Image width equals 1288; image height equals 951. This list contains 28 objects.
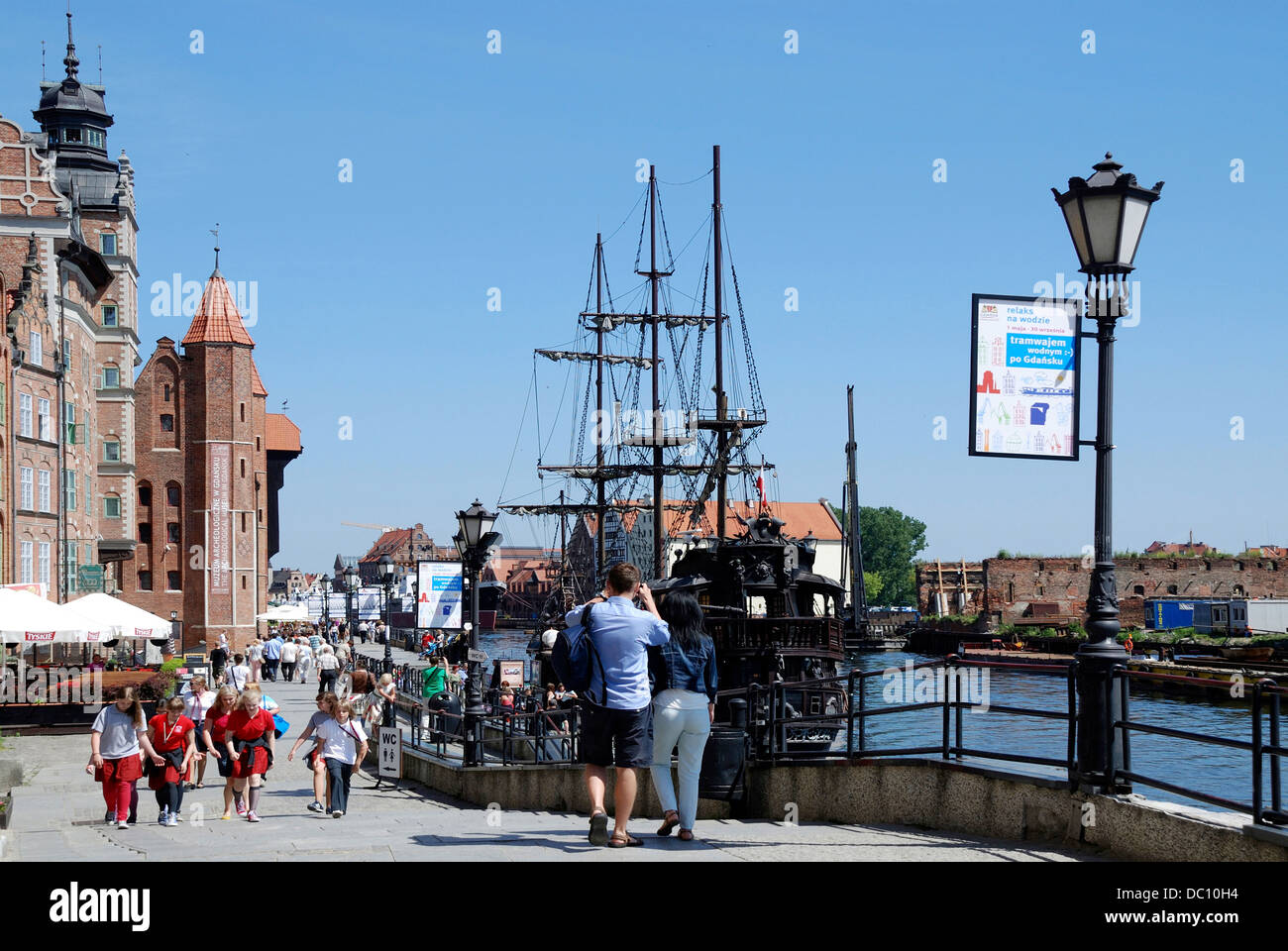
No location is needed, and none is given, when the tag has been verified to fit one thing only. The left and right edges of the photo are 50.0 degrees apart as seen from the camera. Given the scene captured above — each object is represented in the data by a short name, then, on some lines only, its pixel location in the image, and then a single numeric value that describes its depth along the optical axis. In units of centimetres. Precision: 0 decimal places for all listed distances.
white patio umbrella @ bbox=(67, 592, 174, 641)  2784
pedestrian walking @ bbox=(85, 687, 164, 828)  1400
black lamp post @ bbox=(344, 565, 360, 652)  5928
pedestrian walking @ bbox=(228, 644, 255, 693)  2641
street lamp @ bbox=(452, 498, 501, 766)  2008
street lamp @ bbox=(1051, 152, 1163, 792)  837
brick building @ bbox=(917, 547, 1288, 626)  9088
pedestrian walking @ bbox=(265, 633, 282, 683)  4450
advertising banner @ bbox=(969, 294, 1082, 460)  925
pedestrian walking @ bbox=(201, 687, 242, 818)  1399
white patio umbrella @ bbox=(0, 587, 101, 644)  2505
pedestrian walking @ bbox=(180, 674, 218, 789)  1877
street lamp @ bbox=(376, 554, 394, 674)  4784
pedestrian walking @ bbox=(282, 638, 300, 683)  4350
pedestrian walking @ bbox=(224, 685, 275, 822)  1384
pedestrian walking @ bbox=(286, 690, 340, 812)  1405
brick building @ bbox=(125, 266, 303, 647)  6800
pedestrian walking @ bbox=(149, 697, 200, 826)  1415
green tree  17538
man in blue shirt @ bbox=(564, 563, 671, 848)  816
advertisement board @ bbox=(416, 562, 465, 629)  2920
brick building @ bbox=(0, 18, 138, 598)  4325
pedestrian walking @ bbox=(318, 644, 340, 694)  3167
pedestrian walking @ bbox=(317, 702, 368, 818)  1424
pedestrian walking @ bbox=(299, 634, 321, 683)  4356
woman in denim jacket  860
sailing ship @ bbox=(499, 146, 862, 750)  3153
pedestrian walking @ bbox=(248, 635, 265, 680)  3320
